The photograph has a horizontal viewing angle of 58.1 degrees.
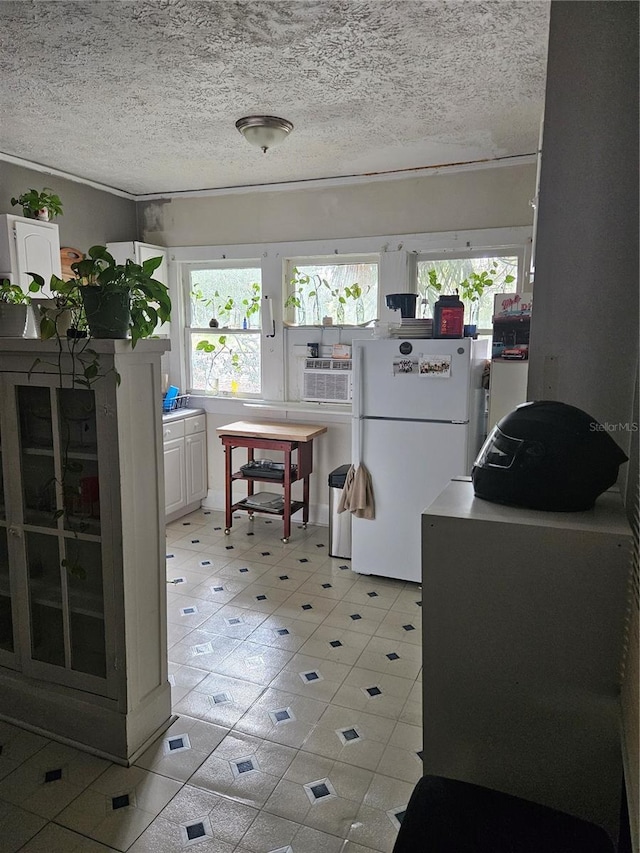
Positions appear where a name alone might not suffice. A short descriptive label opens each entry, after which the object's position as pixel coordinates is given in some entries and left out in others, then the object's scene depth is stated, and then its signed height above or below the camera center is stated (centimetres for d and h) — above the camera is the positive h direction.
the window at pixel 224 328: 493 +17
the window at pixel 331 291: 450 +45
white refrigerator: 340 -50
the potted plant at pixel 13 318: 213 +11
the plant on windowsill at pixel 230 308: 491 +34
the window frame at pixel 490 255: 395 +66
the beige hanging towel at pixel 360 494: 364 -92
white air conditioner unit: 459 -26
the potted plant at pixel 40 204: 360 +90
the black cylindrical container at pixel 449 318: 341 +18
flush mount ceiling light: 312 +120
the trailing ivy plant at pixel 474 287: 410 +44
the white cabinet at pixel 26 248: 363 +64
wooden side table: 425 -73
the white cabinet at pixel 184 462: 460 -95
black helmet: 133 -25
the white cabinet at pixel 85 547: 204 -75
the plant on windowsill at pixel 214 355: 507 -7
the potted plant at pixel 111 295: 194 +18
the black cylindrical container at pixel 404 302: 369 +29
